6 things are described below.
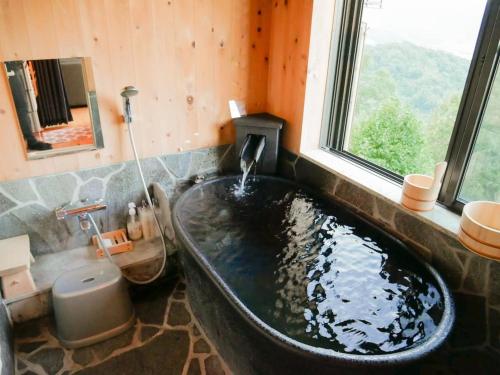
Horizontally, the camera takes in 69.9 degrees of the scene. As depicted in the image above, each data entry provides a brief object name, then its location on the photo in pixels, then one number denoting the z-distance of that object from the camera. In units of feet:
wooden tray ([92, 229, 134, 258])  8.34
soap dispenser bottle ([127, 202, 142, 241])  8.68
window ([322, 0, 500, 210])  5.84
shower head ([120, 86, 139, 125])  7.43
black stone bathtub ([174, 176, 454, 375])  4.76
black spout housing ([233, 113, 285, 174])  9.09
